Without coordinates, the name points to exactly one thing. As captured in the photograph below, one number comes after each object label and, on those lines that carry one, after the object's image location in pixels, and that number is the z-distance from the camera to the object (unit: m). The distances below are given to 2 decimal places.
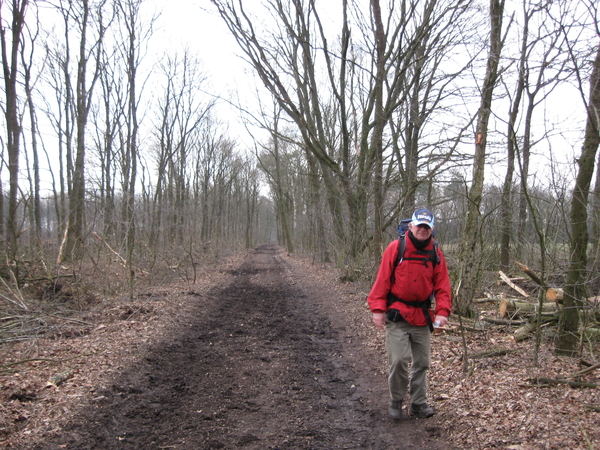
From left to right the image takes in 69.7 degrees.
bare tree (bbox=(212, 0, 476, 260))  12.53
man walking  4.00
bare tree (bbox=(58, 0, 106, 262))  13.50
